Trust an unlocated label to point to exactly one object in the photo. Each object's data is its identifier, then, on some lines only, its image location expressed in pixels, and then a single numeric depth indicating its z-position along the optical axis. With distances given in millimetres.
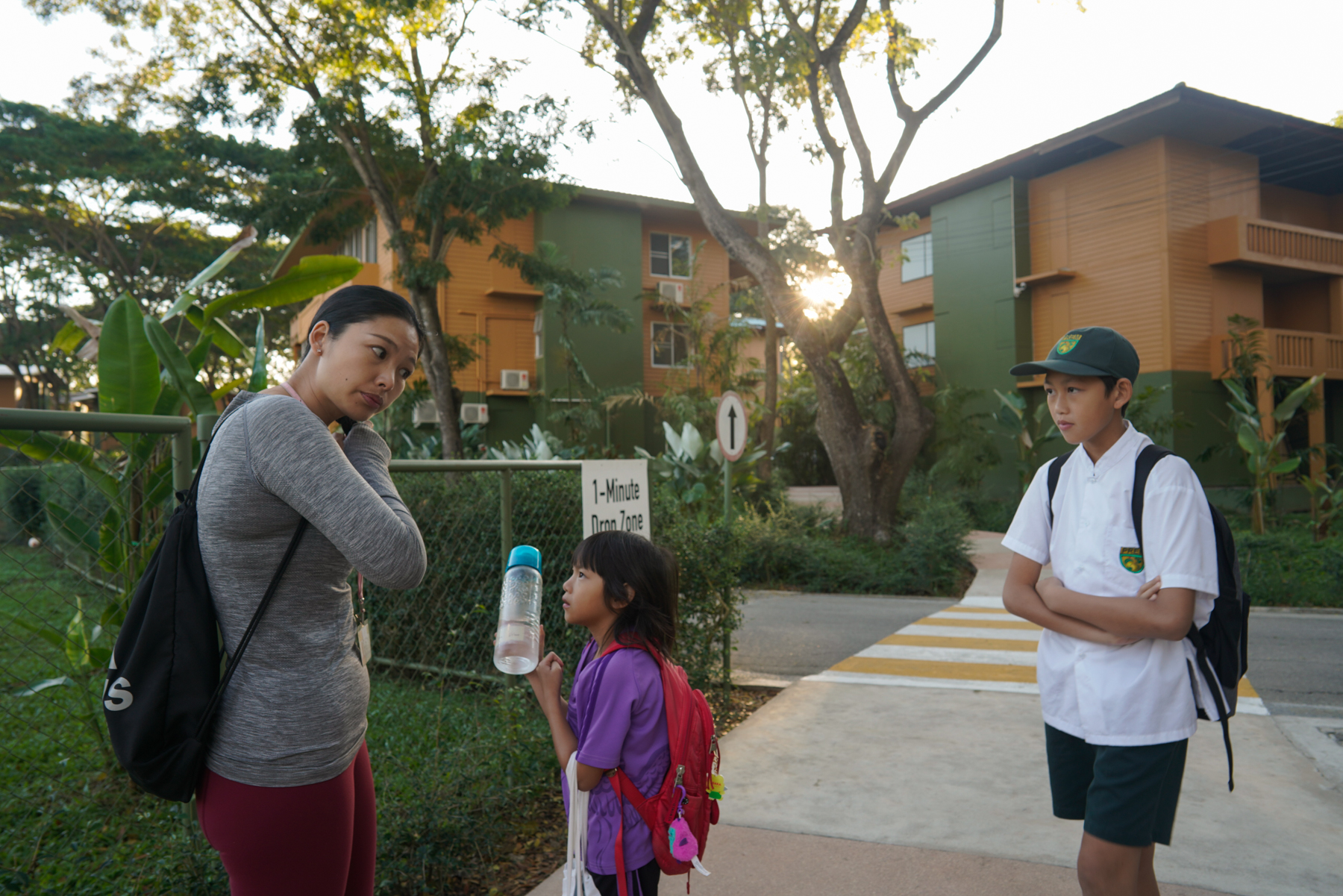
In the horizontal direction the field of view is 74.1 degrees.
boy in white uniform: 2291
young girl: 2252
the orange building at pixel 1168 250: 20594
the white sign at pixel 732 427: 8156
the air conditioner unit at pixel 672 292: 25703
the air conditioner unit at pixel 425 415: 23375
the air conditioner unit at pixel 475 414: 23438
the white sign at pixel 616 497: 4570
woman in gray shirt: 1664
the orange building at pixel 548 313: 24438
